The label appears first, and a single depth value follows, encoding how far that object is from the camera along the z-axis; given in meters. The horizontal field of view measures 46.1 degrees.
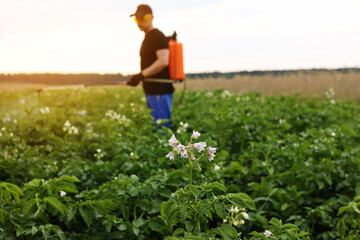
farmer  6.60
